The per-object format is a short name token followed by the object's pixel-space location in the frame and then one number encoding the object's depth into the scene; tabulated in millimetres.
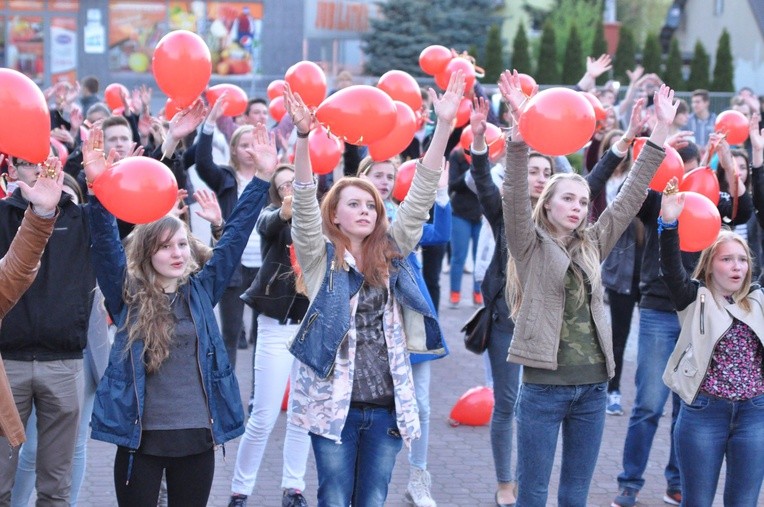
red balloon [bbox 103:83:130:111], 19399
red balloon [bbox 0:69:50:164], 7458
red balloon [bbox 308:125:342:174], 11602
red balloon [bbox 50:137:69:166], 11101
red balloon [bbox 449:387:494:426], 14173
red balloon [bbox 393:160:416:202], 12446
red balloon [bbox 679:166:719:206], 10729
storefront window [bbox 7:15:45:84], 47151
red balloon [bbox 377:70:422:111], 13424
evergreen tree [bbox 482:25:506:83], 47640
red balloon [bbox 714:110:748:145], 13066
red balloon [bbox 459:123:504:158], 12523
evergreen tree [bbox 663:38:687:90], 48416
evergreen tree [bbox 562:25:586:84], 48718
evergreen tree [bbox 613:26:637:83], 50835
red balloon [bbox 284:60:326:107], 12901
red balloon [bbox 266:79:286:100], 18434
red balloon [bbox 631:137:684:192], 10386
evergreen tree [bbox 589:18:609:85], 51632
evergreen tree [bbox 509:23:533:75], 48498
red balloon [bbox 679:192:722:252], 9430
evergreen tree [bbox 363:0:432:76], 51632
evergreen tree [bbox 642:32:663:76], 49350
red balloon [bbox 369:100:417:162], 10764
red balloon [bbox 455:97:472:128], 16074
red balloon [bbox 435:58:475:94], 13664
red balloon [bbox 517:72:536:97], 12725
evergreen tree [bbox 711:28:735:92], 48388
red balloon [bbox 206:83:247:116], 16664
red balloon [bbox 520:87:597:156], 8379
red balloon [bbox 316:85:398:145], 9100
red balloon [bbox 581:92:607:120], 12400
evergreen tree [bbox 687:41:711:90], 48581
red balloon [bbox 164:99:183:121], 13106
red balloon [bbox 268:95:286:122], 16967
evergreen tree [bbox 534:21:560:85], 49295
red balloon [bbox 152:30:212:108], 10819
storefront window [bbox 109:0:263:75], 48086
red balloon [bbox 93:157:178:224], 7842
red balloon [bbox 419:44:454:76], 14709
